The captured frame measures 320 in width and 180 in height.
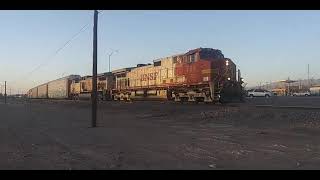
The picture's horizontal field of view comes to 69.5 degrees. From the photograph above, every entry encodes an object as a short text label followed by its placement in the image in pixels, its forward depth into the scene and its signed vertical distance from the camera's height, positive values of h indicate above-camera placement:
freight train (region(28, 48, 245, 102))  17.44 +1.02
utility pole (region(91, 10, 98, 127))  12.59 +1.07
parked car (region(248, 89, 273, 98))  36.26 -0.39
